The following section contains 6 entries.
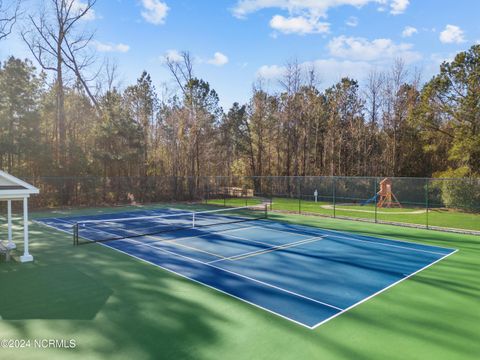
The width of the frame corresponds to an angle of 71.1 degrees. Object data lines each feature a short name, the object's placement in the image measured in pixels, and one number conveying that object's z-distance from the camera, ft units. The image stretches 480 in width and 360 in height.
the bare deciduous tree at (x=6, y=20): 81.62
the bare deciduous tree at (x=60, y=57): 87.59
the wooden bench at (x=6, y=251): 31.97
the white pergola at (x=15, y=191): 30.32
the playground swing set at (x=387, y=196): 75.56
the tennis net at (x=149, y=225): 44.21
